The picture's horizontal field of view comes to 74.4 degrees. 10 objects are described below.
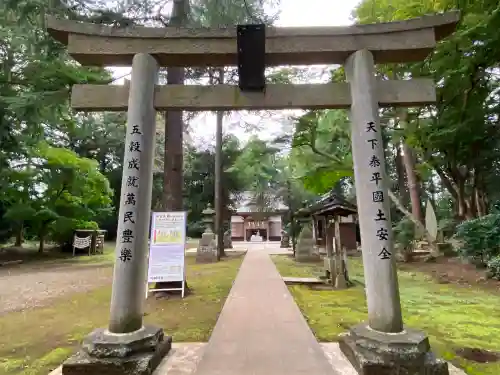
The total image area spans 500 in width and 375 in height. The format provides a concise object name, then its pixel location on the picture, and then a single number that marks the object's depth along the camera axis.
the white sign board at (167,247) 6.91
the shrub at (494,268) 8.94
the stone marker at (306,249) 16.67
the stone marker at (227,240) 23.88
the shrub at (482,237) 9.45
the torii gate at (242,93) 3.61
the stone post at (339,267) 8.79
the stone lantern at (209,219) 15.80
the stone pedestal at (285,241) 26.34
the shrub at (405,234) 14.52
